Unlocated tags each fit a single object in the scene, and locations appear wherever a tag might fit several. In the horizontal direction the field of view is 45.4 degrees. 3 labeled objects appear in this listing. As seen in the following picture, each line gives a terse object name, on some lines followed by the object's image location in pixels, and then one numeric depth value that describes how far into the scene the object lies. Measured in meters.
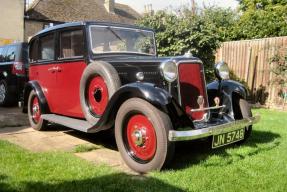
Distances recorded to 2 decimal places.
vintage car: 3.93
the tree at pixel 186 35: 9.31
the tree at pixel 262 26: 11.95
